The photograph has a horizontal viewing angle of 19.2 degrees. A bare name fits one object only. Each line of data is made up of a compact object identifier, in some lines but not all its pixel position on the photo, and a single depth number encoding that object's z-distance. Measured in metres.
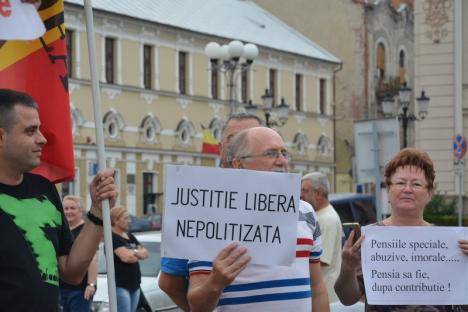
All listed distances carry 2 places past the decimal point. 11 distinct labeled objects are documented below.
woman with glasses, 6.51
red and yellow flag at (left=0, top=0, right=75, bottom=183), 6.75
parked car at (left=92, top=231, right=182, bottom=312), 15.08
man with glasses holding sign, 5.62
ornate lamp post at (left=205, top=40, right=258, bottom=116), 32.81
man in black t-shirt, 5.62
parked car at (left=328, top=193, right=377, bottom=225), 27.58
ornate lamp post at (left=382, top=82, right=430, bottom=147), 35.56
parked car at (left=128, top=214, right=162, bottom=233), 43.25
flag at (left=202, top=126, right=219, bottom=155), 53.12
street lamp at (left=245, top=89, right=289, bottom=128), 39.06
